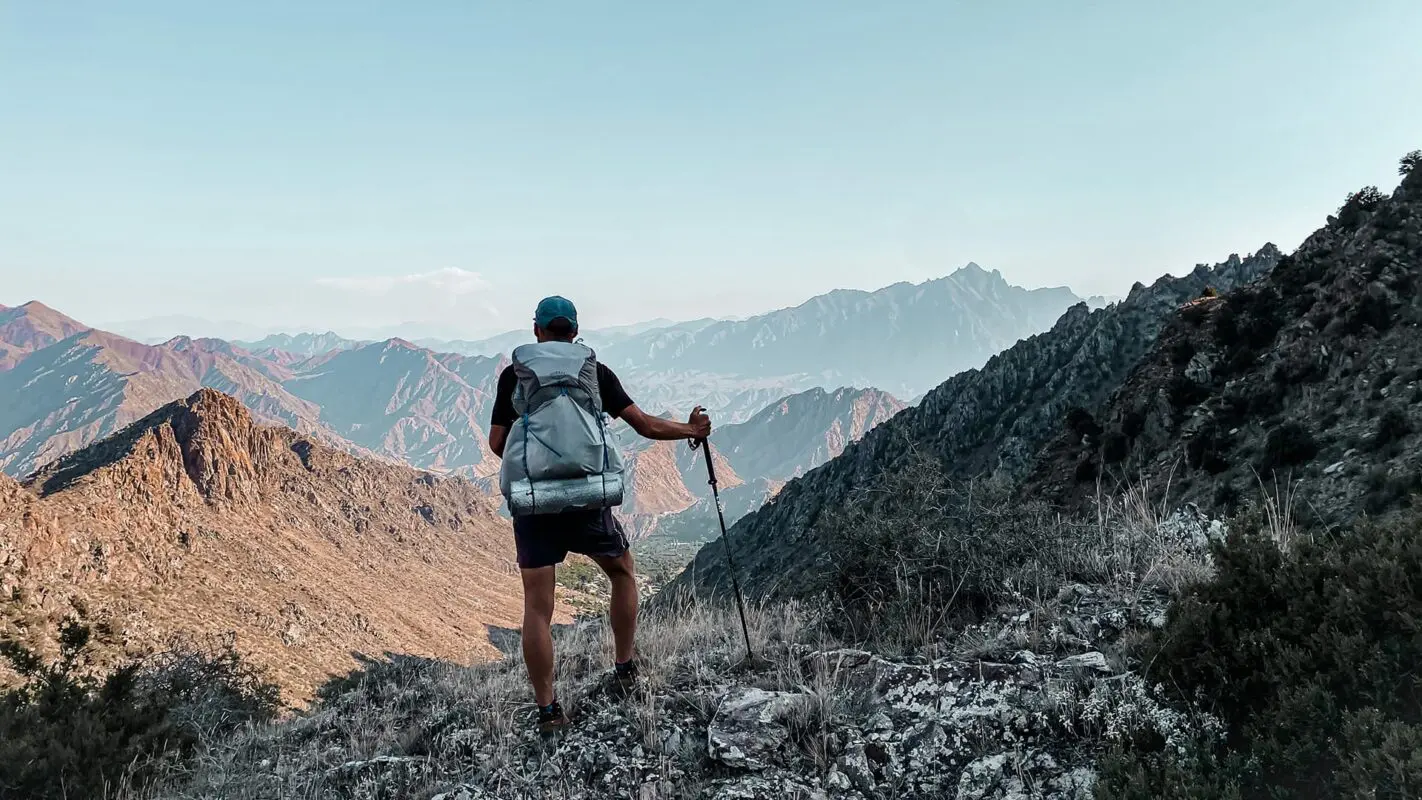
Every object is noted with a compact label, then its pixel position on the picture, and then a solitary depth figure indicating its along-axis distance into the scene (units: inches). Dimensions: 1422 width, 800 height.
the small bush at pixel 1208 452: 1073.1
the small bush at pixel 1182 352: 1520.7
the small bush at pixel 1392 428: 761.0
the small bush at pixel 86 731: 171.5
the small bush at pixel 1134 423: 1441.9
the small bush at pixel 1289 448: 891.4
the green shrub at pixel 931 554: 207.5
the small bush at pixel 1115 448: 1437.0
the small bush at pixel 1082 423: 1752.1
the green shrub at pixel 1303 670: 99.4
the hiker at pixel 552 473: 168.1
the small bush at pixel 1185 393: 1366.9
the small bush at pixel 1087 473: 1485.0
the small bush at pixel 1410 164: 1290.6
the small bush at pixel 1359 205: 1360.7
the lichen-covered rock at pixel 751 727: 147.7
